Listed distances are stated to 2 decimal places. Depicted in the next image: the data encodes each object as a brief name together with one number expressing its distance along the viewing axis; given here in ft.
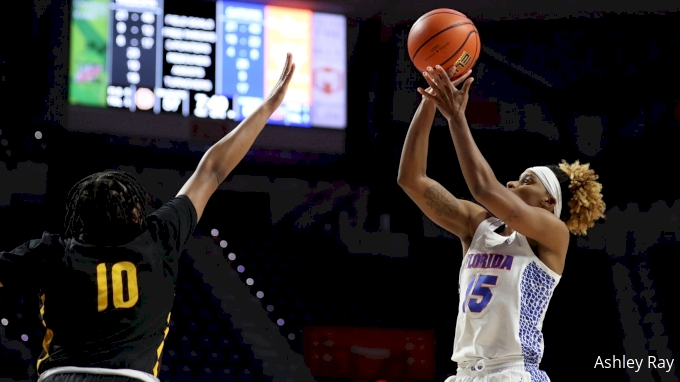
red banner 47.16
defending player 13.70
